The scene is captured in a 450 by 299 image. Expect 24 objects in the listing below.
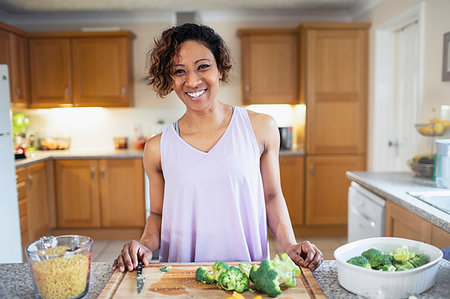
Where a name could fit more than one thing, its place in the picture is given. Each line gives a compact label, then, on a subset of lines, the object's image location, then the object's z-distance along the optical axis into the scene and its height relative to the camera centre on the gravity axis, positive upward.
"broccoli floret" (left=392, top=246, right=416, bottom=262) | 1.00 -0.34
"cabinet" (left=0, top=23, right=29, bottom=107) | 3.97 +0.65
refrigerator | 3.09 -0.51
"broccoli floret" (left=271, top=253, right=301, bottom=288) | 0.96 -0.36
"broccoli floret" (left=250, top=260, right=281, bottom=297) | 0.91 -0.37
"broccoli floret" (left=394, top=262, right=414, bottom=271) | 0.96 -0.36
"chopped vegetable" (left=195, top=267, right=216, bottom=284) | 0.99 -0.39
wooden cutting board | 0.95 -0.41
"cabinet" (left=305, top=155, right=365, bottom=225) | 4.19 -0.71
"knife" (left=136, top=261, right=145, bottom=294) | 0.99 -0.41
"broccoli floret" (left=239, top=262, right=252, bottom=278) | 1.00 -0.38
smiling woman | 1.30 -0.16
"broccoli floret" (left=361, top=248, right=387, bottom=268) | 0.98 -0.34
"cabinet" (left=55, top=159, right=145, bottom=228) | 4.21 -0.77
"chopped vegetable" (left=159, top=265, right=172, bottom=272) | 1.08 -0.40
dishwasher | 2.46 -0.63
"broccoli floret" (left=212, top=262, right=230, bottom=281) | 0.97 -0.37
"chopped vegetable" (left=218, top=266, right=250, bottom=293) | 0.94 -0.38
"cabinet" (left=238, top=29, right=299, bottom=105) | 4.33 +0.59
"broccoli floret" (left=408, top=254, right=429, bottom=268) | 0.98 -0.35
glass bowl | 0.90 -0.34
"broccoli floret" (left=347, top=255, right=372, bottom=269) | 0.95 -0.34
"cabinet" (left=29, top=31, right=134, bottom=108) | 4.37 +0.58
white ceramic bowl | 0.90 -0.37
